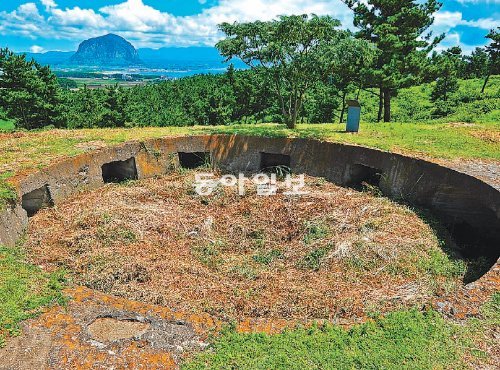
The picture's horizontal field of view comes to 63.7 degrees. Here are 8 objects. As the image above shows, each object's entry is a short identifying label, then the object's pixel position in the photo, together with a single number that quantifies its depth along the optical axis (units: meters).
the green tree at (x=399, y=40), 18.68
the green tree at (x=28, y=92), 28.06
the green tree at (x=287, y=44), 13.24
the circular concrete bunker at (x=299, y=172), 9.89
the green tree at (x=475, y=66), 49.83
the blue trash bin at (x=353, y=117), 15.34
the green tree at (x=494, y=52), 33.97
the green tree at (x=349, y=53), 12.66
